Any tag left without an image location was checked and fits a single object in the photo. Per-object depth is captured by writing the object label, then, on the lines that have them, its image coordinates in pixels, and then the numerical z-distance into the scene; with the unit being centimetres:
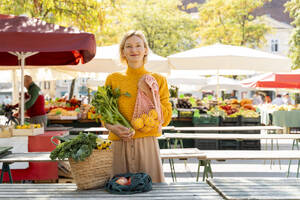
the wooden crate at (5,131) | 651
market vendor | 845
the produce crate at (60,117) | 1080
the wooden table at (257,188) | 288
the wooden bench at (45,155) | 518
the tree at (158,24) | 3238
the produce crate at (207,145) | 1075
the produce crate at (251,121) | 1124
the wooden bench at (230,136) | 789
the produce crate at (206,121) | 1102
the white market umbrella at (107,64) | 1153
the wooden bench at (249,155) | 587
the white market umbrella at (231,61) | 1103
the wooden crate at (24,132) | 657
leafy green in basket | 307
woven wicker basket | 310
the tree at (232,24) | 3039
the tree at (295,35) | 2838
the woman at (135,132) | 346
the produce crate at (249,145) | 1074
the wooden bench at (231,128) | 961
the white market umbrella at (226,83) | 2867
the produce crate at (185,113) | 1121
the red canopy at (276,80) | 1549
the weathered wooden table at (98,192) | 291
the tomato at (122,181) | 304
